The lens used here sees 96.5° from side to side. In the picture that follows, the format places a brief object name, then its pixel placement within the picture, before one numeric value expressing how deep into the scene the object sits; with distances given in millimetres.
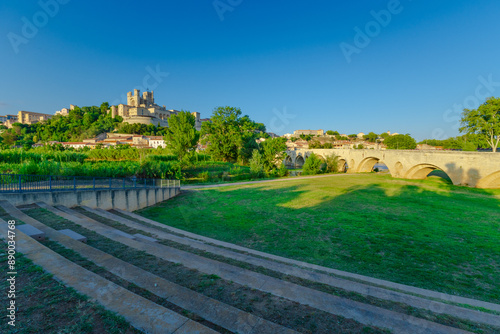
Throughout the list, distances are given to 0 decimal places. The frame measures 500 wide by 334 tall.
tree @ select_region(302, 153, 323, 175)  40812
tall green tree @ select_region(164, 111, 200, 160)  37500
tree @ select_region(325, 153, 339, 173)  44969
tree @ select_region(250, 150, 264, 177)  34594
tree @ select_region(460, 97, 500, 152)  34750
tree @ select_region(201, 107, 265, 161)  48562
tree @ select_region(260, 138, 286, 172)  40656
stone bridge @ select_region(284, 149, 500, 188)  24395
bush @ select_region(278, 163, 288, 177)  37769
